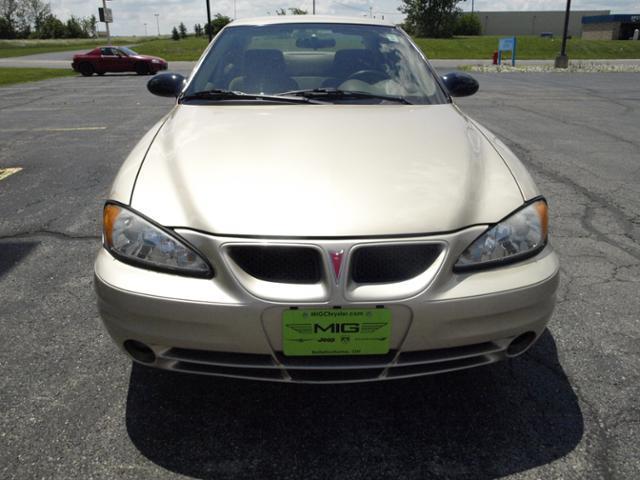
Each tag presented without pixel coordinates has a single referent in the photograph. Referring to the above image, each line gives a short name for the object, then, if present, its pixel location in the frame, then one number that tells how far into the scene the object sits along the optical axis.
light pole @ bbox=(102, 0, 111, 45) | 34.94
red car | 22.58
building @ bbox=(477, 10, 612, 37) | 85.12
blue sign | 24.95
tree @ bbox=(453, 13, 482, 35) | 71.31
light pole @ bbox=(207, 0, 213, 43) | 32.06
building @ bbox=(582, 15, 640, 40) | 60.56
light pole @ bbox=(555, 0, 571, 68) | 22.59
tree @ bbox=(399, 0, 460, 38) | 59.22
